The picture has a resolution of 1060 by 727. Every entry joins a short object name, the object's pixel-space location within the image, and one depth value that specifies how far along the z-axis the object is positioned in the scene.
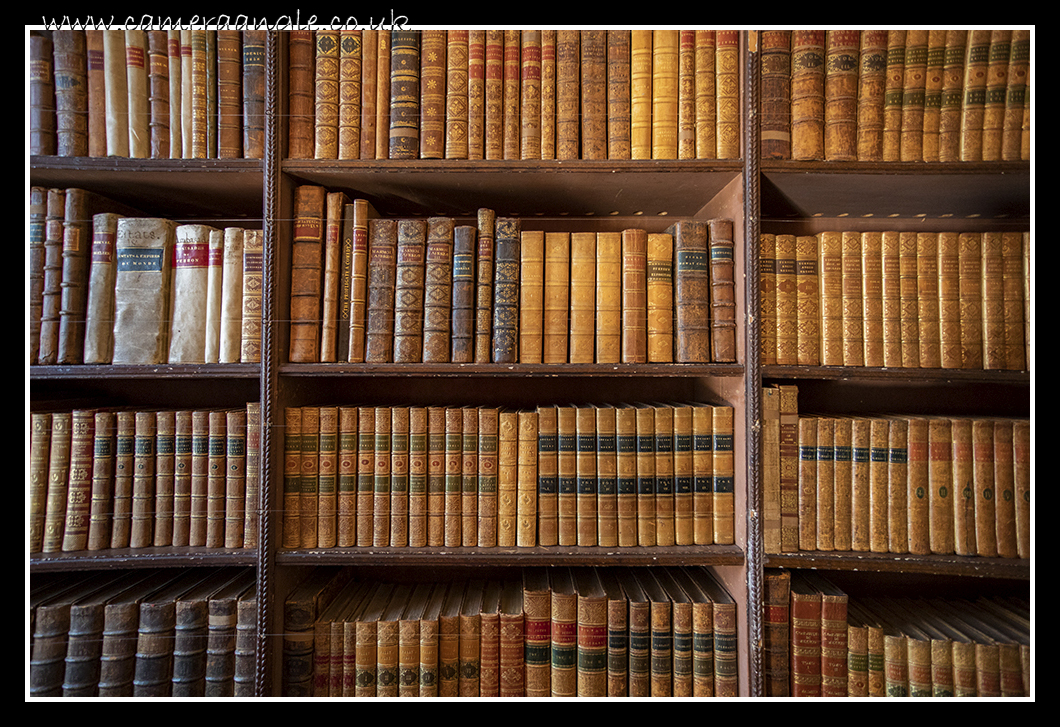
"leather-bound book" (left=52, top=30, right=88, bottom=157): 1.00
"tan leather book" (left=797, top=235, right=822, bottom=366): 1.02
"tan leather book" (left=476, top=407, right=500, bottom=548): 1.03
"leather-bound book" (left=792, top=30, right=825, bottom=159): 0.99
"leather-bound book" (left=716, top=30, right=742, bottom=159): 1.00
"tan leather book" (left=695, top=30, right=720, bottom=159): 1.01
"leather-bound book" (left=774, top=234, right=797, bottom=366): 1.02
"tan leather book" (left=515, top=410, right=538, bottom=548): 1.03
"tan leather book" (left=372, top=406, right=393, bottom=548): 1.03
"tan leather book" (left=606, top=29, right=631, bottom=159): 1.01
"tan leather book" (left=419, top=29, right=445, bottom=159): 1.02
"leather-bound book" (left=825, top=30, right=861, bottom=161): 0.99
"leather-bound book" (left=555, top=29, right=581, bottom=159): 1.02
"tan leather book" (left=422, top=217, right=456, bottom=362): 1.03
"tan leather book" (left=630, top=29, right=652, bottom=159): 1.01
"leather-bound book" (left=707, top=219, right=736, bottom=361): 1.02
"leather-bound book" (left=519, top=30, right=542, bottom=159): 1.02
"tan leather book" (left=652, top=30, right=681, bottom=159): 1.01
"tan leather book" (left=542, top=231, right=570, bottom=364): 1.04
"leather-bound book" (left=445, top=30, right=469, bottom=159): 1.02
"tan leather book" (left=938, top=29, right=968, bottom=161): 0.98
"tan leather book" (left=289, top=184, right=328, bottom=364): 1.03
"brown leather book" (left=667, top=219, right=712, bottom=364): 1.02
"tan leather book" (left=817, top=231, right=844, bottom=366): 1.01
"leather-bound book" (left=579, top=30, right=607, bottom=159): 1.01
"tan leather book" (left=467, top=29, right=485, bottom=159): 1.02
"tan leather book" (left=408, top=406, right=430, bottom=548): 1.03
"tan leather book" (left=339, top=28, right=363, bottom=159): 1.03
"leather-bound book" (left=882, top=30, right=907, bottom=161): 0.99
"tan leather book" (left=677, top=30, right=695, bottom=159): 1.01
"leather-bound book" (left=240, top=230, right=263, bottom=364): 1.03
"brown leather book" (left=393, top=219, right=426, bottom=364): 1.03
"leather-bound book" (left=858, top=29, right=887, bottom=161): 0.99
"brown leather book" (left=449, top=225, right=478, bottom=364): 1.03
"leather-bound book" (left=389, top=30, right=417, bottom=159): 1.02
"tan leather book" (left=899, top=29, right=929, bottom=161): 0.98
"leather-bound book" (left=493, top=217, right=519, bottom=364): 1.03
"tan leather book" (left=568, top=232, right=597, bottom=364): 1.04
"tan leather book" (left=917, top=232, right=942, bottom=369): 1.00
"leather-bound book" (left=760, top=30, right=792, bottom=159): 1.00
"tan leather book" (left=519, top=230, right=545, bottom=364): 1.04
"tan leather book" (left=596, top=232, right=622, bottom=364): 1.03
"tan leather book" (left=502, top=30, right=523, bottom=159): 1.02
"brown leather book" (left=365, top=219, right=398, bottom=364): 1.03
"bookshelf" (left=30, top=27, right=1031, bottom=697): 0.99
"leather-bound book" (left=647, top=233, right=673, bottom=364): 1.03
